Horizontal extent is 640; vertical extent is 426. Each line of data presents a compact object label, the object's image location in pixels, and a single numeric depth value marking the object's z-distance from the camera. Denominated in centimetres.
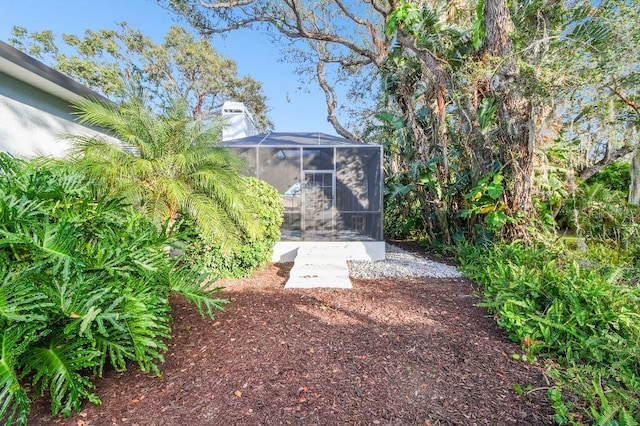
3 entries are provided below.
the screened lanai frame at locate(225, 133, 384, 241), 675
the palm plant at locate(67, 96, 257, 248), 394
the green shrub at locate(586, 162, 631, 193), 905
